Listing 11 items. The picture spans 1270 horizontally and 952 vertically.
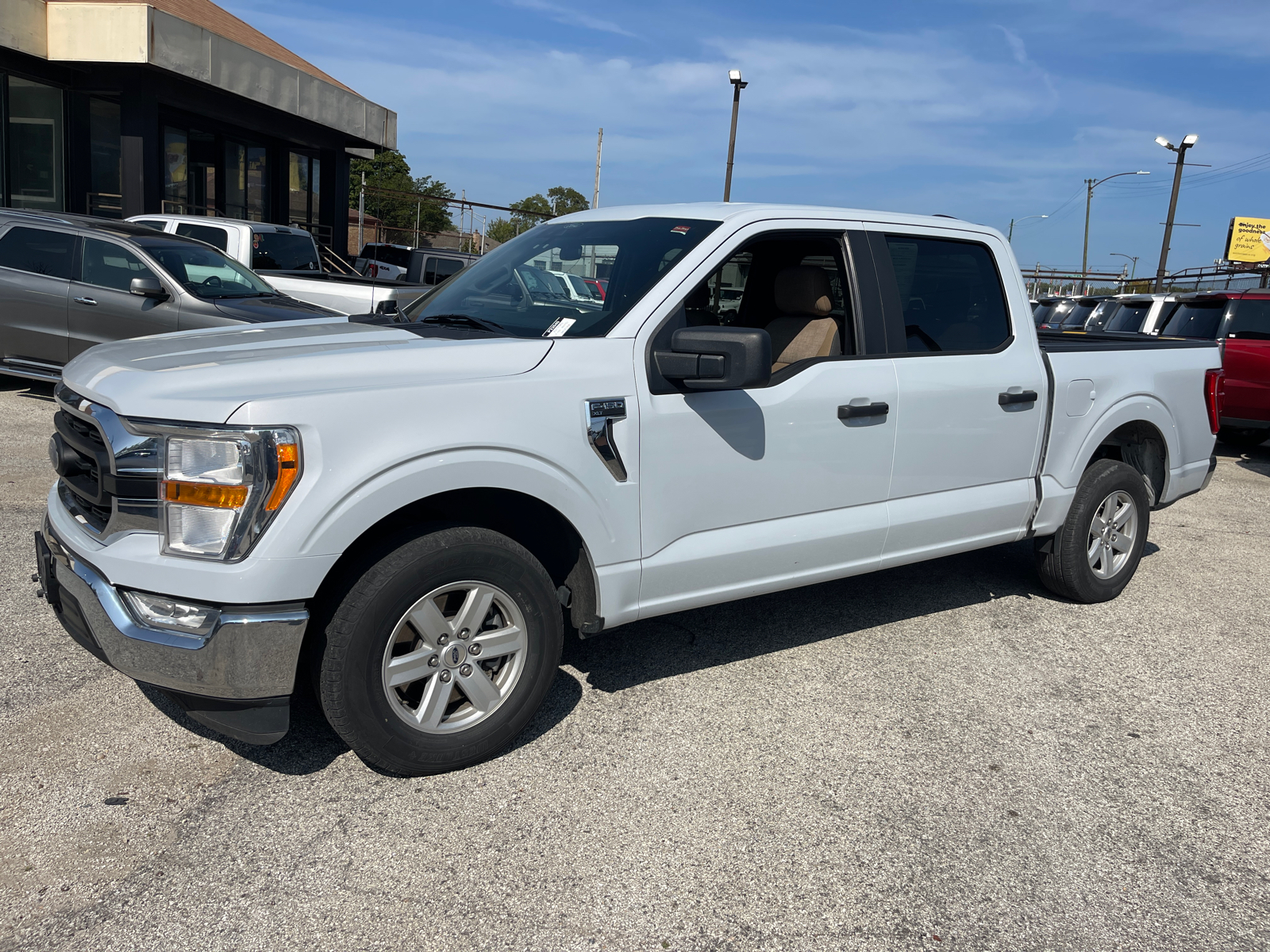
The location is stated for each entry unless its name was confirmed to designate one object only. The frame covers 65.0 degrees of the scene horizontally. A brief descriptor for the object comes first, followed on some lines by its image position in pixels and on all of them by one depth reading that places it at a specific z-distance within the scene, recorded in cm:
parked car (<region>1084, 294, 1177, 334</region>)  1327
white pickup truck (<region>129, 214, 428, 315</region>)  1188
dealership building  1689
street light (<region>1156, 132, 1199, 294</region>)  3003
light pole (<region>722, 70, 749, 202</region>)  2755
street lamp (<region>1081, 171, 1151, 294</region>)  5669
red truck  1066
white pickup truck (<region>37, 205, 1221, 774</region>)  283
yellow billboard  5494
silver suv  942
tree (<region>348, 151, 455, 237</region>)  4366
